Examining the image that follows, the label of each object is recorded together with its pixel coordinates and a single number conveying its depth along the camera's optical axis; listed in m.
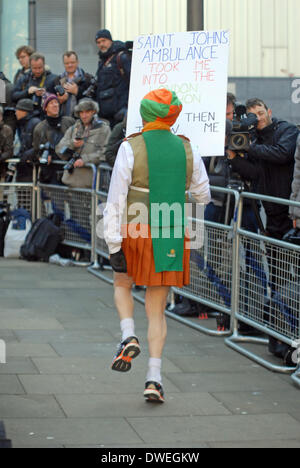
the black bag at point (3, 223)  12.78
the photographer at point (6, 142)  13.17
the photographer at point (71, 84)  12.88
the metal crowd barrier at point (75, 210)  11.95
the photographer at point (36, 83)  13.48
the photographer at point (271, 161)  8.10
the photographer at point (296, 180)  7.52
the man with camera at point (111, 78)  12.10
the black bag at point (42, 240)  12.34
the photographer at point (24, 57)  14.70
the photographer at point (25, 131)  13.20
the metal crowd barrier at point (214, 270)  8.38
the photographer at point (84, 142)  11.73
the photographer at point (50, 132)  12.59
